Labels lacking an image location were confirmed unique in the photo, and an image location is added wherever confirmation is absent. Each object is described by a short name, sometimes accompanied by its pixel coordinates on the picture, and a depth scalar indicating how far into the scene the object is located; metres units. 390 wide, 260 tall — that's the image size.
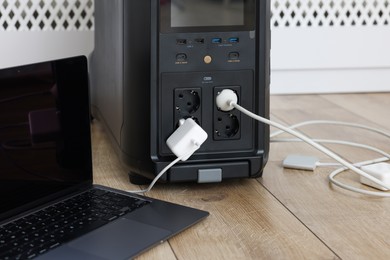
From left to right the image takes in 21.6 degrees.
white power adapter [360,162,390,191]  1.61
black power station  1.56
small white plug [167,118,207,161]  1.55
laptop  1.37
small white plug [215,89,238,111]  1.58
